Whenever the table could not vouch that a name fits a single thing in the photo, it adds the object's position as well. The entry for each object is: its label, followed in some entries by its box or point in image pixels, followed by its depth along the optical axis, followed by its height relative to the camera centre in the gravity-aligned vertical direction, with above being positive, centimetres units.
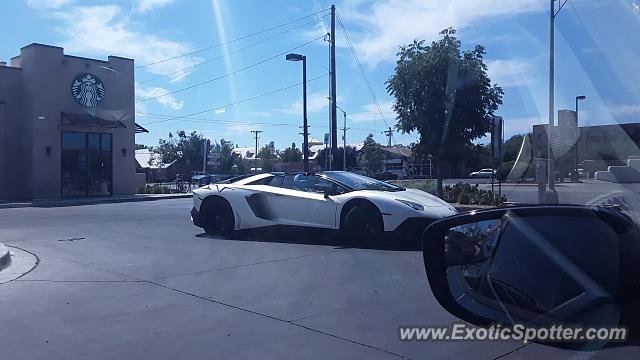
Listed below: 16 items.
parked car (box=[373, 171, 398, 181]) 5309 +7
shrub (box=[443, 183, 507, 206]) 1783 -58
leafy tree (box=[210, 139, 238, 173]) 6069 +226
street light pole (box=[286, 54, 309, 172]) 2566 +283
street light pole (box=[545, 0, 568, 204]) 1090 +186
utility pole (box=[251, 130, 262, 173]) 6494 +135
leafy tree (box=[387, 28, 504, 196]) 1734 +231
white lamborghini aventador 1002 -48
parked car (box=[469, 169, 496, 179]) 6228 +19
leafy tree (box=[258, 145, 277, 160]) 8150 +320
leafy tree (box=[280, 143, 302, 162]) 7618 +268
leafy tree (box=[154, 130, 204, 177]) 6769 +262
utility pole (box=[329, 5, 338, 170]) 2439 +337
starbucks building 3025 +254
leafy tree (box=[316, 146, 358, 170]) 6518 +221
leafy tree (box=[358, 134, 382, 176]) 3347 +103
